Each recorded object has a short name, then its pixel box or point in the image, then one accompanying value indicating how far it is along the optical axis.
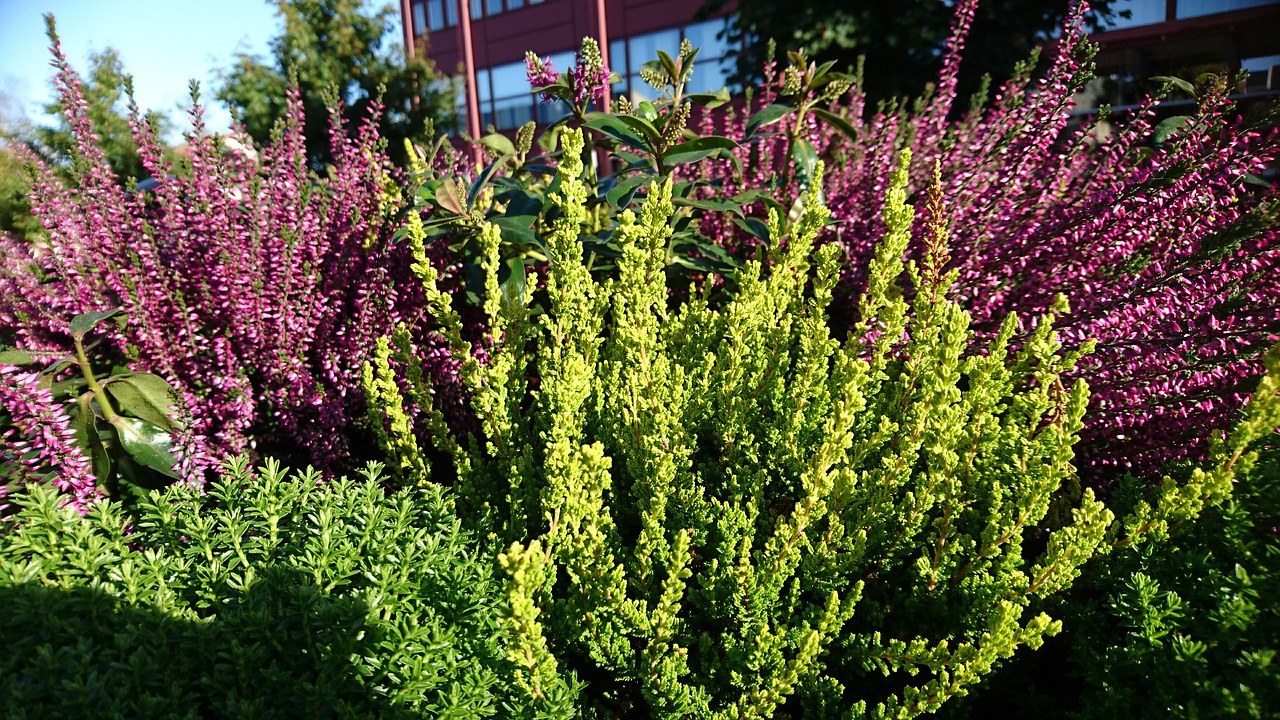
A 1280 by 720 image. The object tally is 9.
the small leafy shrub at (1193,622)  0.23
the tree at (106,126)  7.06
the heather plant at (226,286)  0.38
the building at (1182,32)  7.67
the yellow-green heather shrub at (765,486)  0.26
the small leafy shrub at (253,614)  0.22
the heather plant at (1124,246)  0.35
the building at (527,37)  12.34
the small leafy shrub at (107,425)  0.33
